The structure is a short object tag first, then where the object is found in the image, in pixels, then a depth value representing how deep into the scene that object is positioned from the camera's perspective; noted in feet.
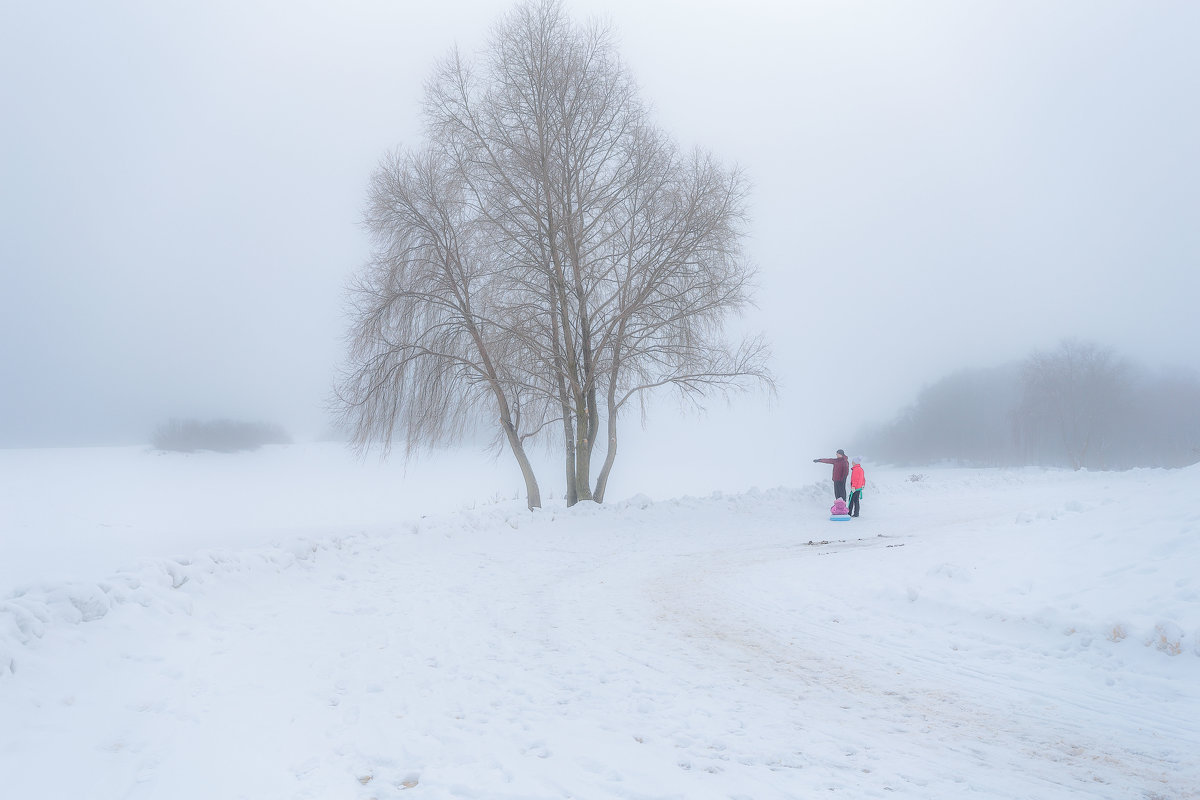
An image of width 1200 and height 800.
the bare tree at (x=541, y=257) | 58.49
